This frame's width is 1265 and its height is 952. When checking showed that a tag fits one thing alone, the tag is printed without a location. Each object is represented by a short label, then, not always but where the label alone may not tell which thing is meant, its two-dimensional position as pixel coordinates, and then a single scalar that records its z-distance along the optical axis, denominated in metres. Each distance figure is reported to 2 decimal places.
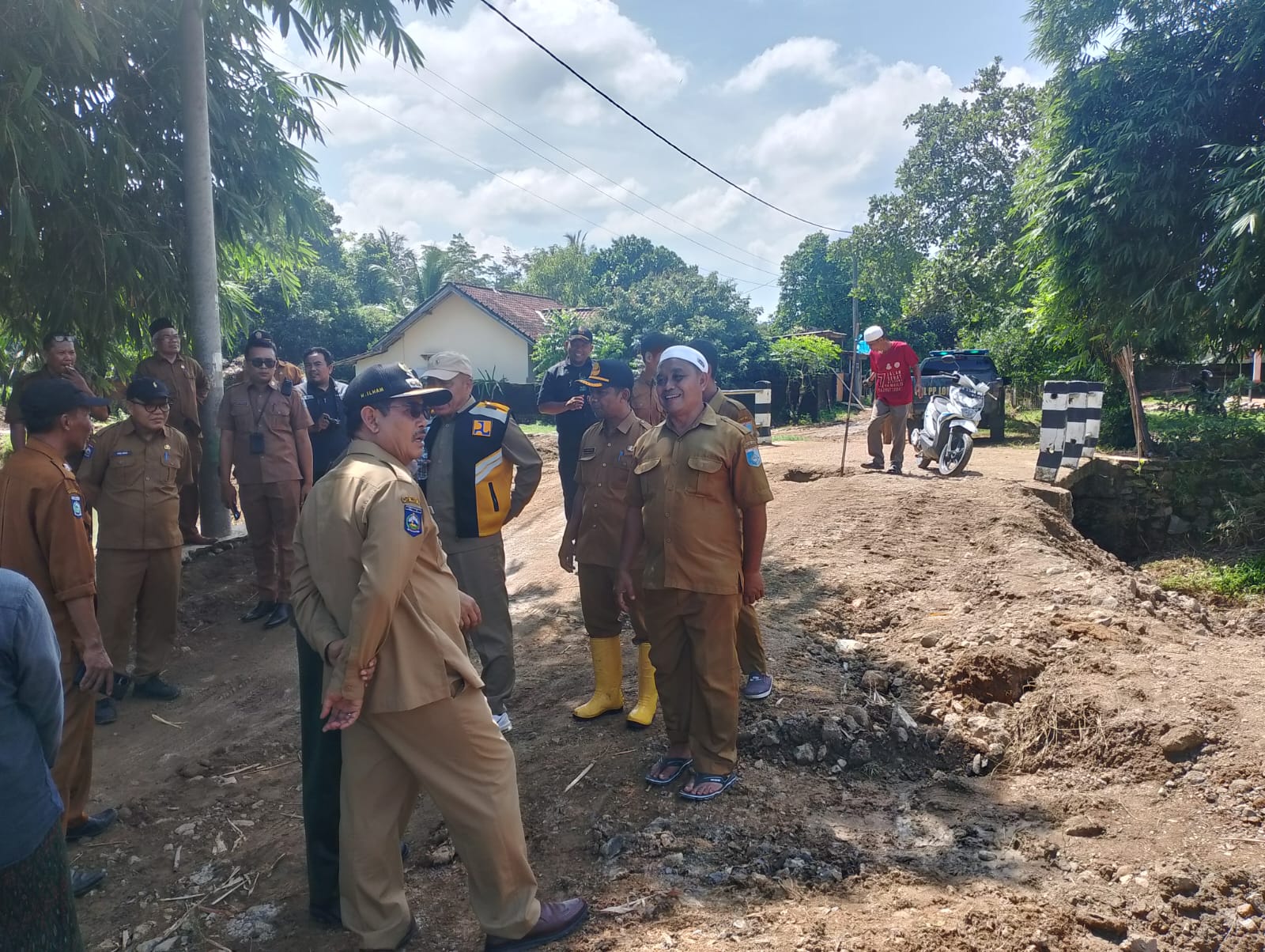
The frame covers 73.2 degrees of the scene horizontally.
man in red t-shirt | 8.66
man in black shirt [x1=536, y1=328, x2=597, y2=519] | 5.68
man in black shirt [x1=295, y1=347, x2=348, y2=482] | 6.47
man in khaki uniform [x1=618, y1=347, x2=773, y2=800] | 3.45
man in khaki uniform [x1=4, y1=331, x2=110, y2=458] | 5.88
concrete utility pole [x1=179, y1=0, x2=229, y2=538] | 6.99
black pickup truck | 13.87
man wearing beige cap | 3.87
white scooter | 8.85
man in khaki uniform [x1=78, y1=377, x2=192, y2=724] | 4.90
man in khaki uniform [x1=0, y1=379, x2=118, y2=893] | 3.22
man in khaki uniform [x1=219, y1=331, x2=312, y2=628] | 6.00
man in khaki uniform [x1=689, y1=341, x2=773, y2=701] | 4.17
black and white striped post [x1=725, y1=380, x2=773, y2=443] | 13.52
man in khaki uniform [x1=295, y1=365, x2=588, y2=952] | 2.29
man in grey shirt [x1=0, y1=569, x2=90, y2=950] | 1.92
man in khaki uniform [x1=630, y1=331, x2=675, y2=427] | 4.91
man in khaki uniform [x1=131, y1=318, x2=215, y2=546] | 6.43
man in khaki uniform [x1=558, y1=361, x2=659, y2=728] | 4.19
